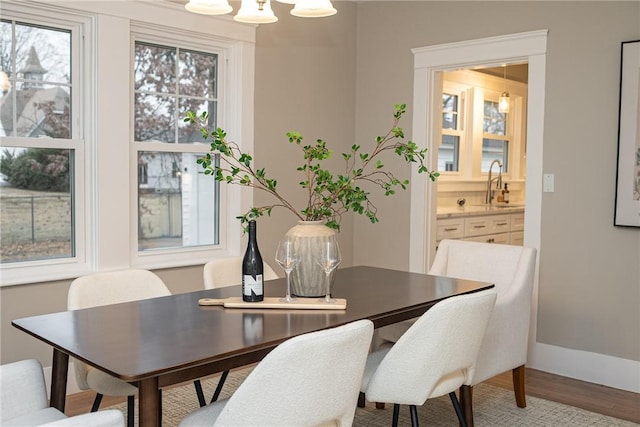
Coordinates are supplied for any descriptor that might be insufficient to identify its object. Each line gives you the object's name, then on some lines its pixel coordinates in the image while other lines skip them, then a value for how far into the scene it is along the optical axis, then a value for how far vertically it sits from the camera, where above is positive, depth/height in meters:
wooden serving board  2.34 -0.48
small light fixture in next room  6.16 +0.72
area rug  3.11 -1.20
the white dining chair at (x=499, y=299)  2.89 -0.58
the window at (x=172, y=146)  3.82 +0.17
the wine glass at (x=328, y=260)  2.44 -0.33
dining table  1.69 -0.50
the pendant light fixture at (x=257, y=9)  2.28 +0.61
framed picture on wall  3.54 +0.23
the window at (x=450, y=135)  5.89 +0.39
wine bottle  2.36 -0.38
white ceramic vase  2.48 -0.33
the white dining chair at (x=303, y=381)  1.61 -0.54
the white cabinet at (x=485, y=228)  5.11 -0.44
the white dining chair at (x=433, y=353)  2.12 -0.61
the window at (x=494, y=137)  6.47 +0.41
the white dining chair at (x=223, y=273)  3.03 -0.48
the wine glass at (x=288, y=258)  2.42 -0.32
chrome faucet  6.48 -0.07
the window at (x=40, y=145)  3.25 +0.14
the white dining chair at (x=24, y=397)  1.93 -0.70
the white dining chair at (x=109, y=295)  2.41 -0.51
